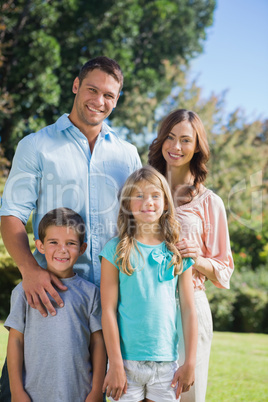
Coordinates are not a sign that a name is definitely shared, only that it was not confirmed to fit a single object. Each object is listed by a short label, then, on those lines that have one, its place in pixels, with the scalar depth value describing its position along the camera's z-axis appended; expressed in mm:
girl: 2115
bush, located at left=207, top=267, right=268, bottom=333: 9102
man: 2260
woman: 2414
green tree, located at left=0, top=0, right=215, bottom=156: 11438
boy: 2164
